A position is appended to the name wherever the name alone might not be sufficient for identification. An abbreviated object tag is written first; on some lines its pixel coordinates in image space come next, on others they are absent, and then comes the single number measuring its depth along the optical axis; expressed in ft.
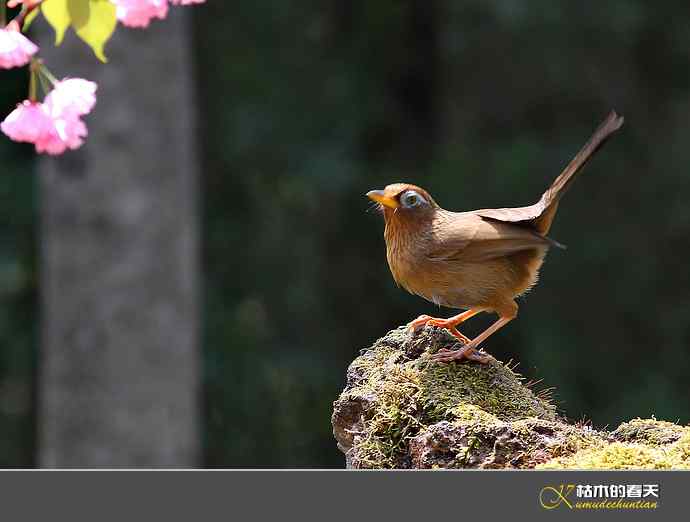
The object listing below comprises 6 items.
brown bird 25.26
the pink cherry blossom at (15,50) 18.97
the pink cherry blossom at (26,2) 18.97
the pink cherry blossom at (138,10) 20.07
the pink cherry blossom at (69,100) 20.31
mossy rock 20.92
